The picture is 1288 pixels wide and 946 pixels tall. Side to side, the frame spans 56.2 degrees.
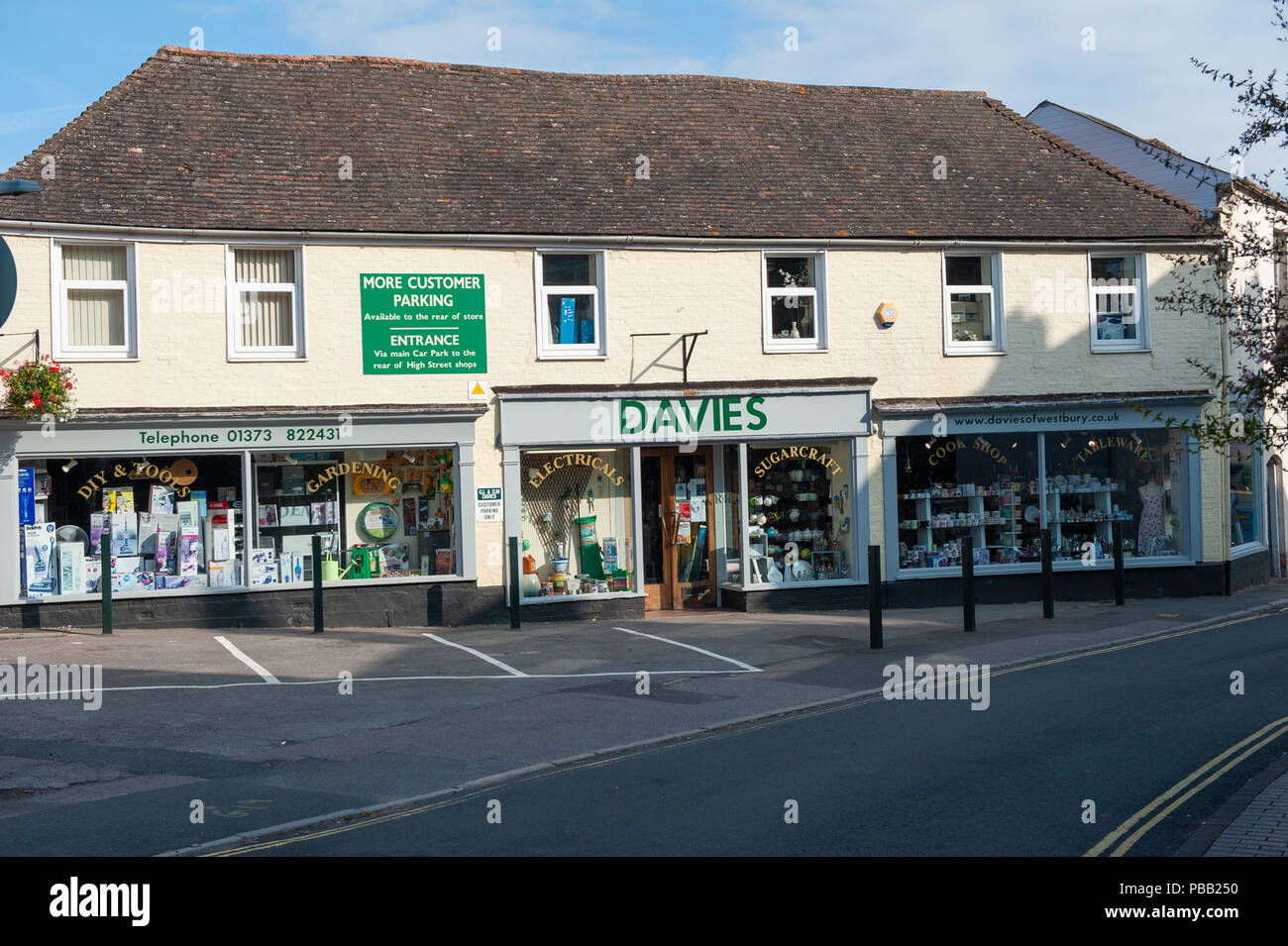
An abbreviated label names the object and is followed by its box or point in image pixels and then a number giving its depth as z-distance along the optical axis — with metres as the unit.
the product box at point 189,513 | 16.83
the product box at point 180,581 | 16.74
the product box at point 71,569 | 16.19
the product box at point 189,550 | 16.83
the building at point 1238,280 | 22.53
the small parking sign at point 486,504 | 17.81
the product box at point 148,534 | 16.67
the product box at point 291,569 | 17.20
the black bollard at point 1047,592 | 17.05
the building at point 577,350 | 16.58
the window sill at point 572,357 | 18.08
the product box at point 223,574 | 16.95
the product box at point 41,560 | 16.03
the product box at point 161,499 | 16.69
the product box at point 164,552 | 16.72
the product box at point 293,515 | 17.28
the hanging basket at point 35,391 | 15.35
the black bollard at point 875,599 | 14.58
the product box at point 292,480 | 17.27
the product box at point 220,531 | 16.95
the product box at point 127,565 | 16.53
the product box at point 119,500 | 16.47
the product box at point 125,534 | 16.53
